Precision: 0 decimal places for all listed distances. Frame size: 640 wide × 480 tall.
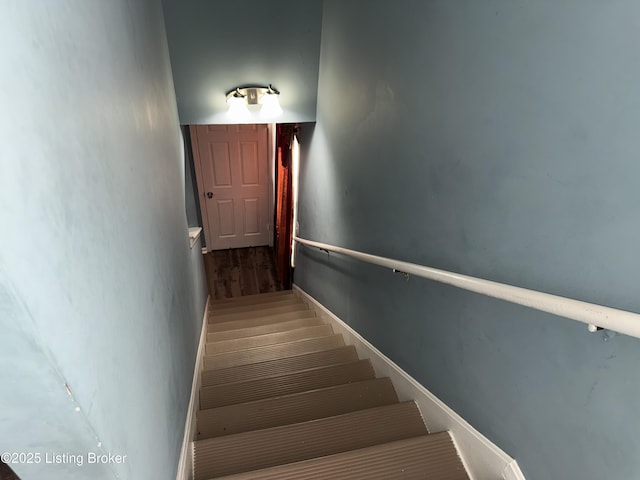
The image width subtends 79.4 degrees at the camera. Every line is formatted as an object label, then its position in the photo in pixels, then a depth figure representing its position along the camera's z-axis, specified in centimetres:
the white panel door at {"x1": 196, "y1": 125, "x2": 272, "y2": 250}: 505
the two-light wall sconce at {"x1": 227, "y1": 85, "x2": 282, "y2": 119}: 285
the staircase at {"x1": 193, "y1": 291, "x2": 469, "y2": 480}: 142
